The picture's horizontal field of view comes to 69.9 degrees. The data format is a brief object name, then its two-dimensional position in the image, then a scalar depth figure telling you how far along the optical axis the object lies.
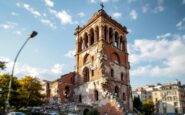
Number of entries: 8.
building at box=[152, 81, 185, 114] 55.65
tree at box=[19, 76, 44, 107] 23.72
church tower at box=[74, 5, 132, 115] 25.02
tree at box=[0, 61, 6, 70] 16.24
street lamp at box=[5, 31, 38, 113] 11.27
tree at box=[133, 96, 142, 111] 43.33
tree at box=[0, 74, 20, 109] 22.53
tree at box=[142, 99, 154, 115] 43.57
